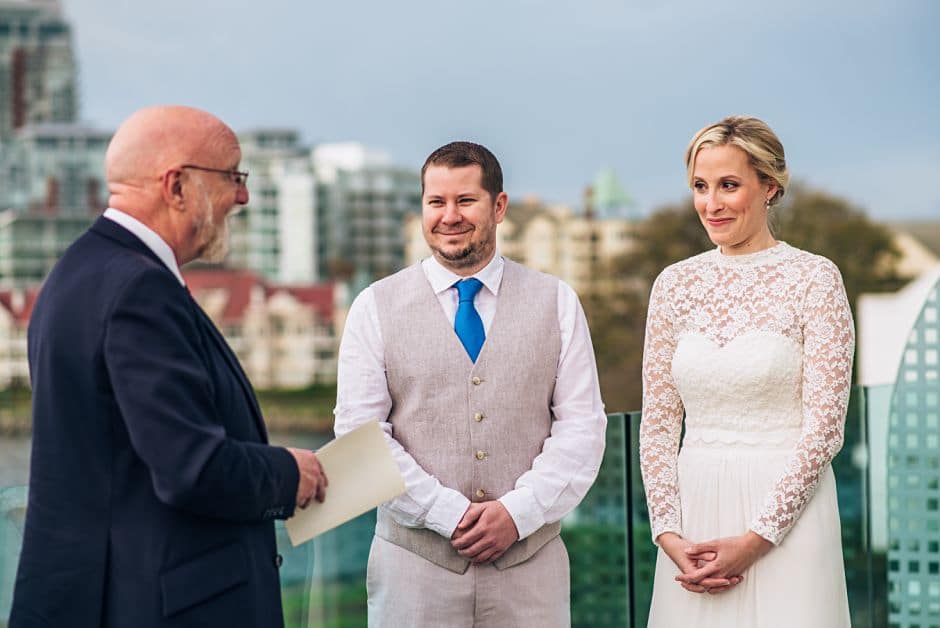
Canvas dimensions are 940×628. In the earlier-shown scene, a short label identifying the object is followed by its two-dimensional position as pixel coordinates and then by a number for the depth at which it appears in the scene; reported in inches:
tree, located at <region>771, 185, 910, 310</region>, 1498.8
